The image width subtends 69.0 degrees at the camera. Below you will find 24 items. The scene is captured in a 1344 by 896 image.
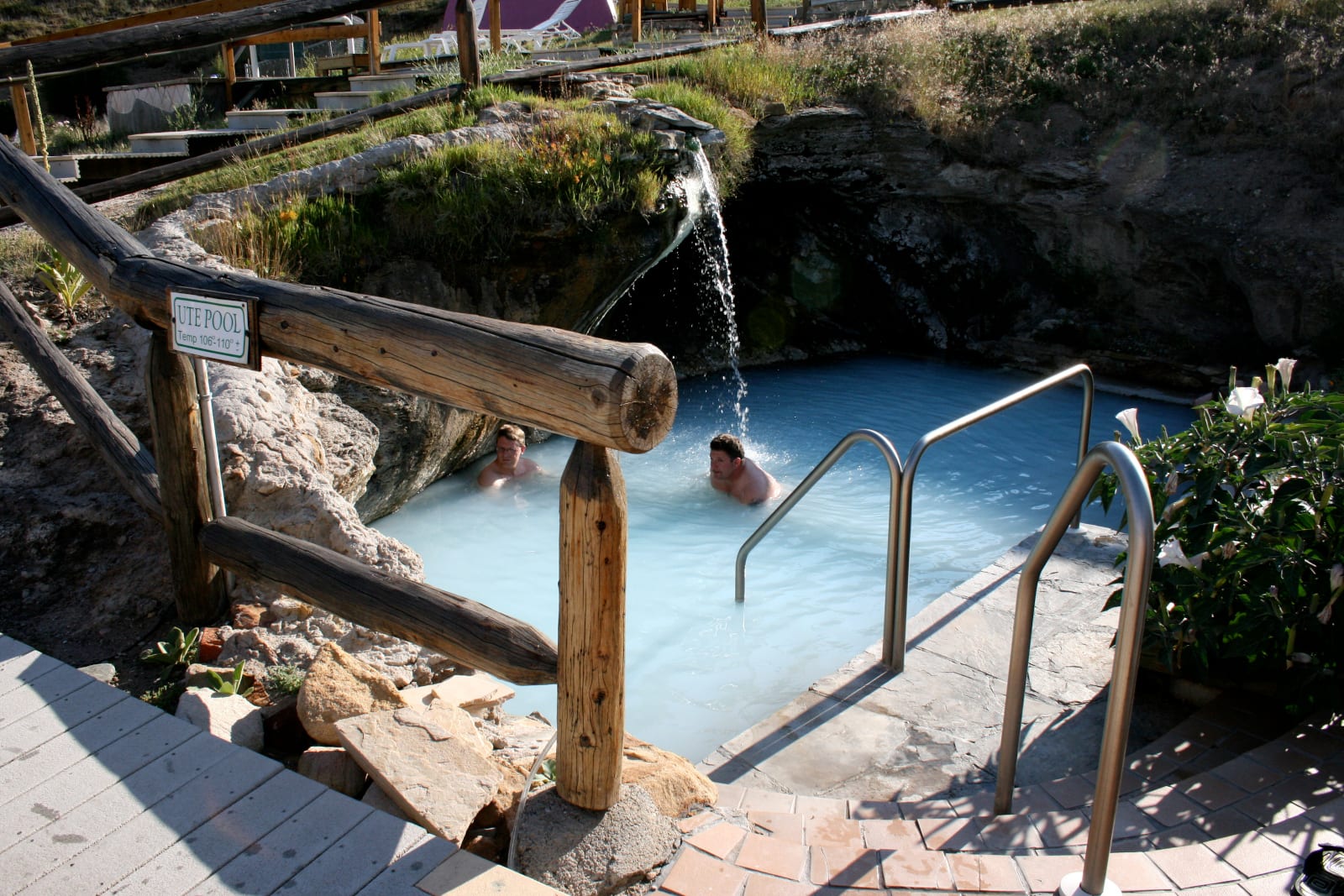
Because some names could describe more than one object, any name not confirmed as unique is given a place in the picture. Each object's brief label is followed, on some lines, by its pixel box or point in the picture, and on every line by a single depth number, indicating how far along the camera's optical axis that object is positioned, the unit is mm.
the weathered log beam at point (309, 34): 10264
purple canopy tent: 19266
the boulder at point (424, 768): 2285
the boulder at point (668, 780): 2557
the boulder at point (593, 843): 2195
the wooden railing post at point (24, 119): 7109
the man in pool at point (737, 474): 6801
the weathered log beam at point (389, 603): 2512
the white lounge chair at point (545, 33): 16906
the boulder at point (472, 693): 3209
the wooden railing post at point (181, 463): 3125
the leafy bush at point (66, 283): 4980
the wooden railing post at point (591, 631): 2146
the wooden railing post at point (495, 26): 10592
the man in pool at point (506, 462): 7152
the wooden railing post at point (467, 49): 7582
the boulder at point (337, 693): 2643
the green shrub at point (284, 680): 3035
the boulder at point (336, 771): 2520
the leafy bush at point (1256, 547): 2873
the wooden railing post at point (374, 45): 9844
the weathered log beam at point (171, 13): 5883
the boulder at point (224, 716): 2662
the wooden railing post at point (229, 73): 10273
